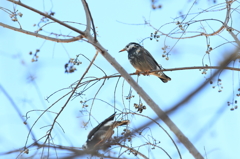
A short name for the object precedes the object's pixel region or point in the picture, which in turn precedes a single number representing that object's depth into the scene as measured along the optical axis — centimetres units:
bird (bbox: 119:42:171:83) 1198
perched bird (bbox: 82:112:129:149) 1005
